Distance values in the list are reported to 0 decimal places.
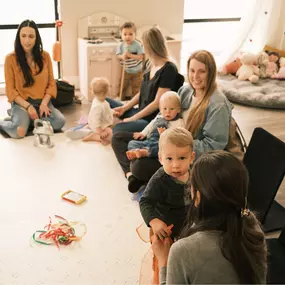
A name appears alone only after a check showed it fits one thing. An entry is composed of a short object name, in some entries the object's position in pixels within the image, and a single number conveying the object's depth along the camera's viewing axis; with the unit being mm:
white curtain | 5465
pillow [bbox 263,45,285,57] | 5555
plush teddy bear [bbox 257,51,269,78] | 5176
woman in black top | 3047
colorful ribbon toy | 2354
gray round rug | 4547
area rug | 2146
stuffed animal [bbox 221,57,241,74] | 5387
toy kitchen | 4488
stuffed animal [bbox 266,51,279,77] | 5285
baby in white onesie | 3451
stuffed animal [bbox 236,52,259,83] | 5113
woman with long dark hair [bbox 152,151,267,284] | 1137
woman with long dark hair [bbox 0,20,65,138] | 3600
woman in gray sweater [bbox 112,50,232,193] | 2514
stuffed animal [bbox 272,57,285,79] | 5184
